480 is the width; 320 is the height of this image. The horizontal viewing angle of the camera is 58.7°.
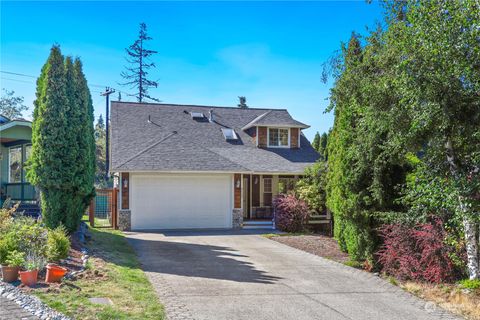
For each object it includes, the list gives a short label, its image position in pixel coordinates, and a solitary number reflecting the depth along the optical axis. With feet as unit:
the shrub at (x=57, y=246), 28.84
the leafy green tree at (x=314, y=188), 58.44
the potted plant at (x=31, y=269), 24.01
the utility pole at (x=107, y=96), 94.74
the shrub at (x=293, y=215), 59.88
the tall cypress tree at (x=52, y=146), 37.86
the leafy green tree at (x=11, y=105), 144.77
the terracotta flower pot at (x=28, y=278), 23.99
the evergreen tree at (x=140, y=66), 127.95
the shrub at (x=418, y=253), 28.37
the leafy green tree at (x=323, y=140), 92.08
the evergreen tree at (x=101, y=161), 134.56
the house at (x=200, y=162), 59.82
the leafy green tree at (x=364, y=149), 27.35
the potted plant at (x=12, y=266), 24.59
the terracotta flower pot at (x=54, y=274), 24.72
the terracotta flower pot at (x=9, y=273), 24.57
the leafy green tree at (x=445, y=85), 21.85
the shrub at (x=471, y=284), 25.99
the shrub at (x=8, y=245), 27.27
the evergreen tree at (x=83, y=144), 39.73
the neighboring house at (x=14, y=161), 51.42
